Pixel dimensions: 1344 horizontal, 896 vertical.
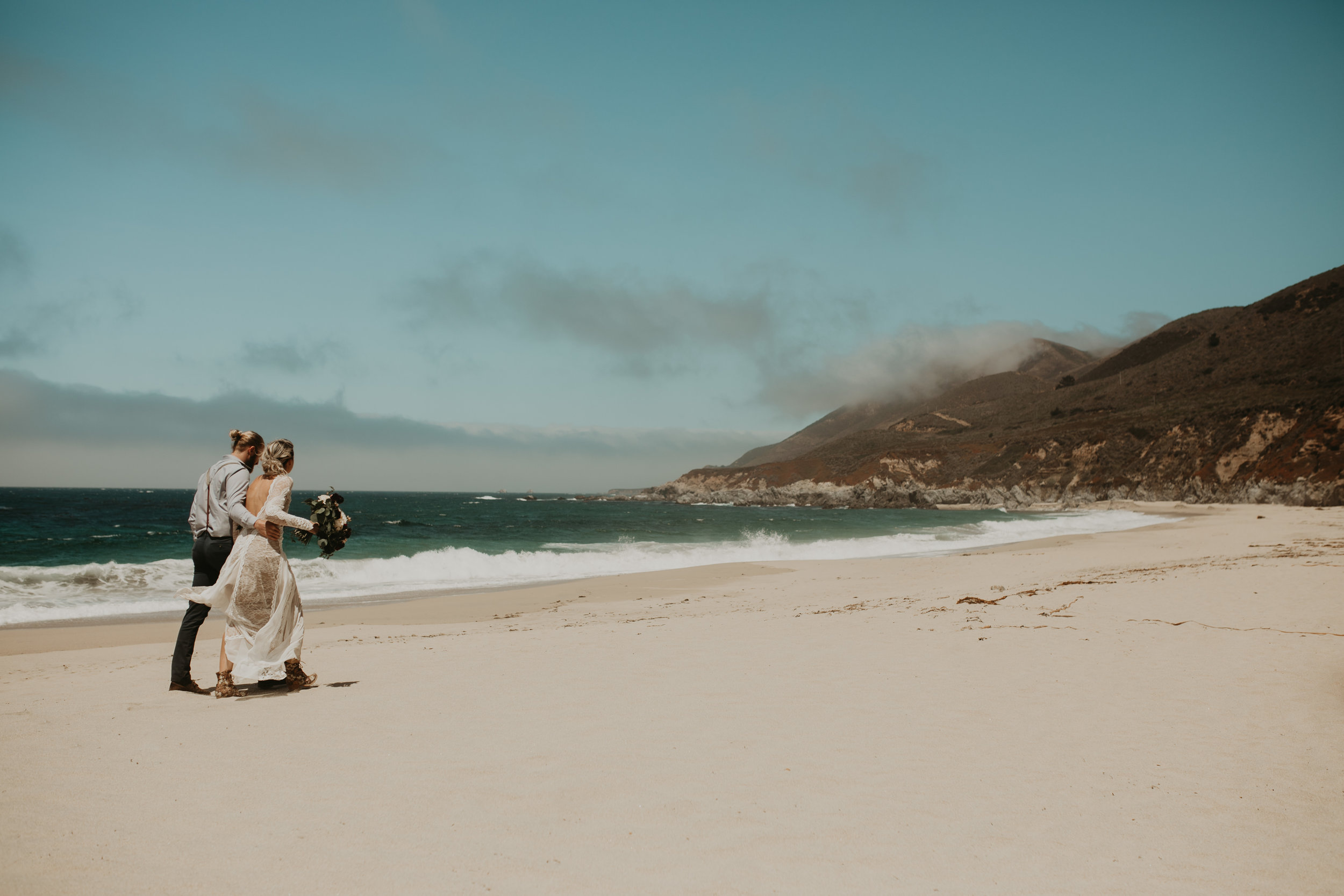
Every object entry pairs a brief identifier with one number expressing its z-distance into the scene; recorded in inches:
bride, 233.0
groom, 238.5
